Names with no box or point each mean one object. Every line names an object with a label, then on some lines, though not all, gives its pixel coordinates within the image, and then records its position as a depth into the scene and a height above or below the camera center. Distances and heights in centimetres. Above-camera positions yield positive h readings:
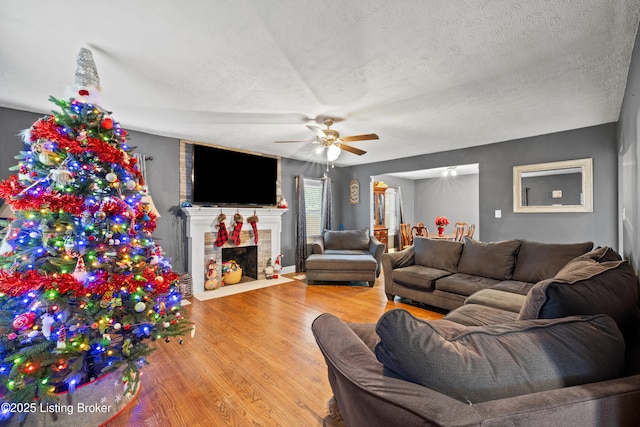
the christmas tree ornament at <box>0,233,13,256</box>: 163 -20
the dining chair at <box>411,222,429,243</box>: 668 -42
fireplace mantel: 432 -28
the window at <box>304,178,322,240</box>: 620 +19
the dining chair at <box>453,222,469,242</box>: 637 -43
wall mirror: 376 +36
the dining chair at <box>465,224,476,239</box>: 670 -41
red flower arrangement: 588 -19
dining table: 610 -52
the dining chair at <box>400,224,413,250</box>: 761 -59
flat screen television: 446 +61
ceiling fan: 322 +87
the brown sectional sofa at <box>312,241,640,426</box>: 72 -47
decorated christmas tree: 153 -30
